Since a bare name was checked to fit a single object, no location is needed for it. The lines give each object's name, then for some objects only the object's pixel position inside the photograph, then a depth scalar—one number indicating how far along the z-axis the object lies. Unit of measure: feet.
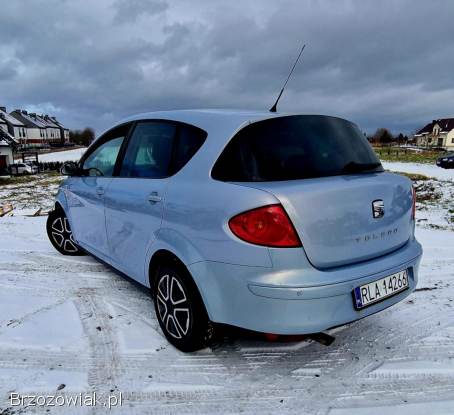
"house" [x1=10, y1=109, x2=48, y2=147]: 284.00
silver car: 6.81
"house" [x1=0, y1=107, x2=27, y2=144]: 225.87
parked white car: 118.11
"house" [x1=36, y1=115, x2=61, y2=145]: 323.37
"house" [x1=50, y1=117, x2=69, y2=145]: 359.25
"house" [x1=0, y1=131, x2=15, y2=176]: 120.02
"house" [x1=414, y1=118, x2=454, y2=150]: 286.25
